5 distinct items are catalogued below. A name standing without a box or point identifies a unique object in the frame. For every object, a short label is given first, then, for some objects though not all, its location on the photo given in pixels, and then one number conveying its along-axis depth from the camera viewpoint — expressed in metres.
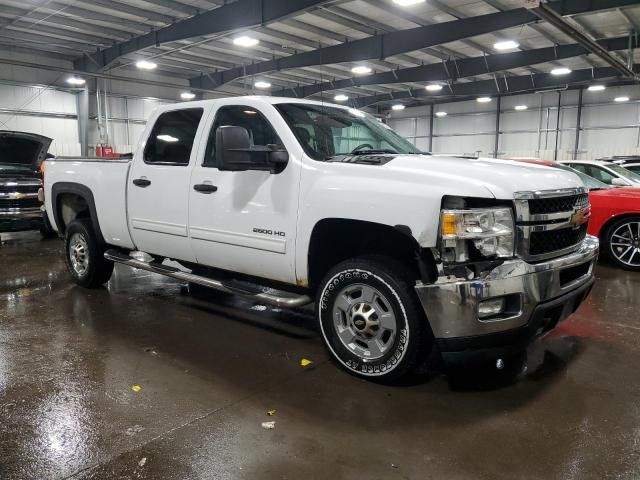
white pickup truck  2.79
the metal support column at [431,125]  26.83
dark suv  8.64
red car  6.69
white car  8.60
